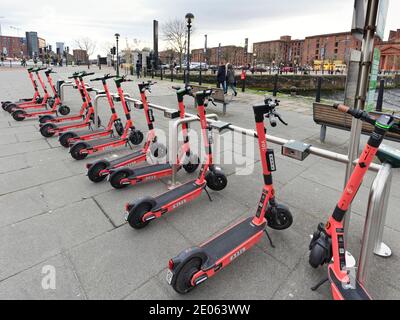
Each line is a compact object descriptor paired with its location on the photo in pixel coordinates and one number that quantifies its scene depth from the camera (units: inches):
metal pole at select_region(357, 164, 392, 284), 69.9
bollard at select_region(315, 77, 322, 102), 341.3
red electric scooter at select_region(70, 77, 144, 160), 182.5
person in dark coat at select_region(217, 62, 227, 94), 463.2
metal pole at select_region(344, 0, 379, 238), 79.4
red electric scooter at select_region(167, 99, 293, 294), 78.0
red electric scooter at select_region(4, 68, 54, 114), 326.3
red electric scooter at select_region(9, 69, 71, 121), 296.8
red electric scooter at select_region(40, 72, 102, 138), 233.5
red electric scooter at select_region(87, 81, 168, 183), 150.8
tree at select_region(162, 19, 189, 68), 1722.4
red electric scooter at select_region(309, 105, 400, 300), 65.5
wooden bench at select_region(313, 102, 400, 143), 196.7
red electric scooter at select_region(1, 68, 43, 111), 343.8
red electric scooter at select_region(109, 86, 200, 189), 142.2
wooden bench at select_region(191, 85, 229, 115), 316.0
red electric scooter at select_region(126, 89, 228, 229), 108.8
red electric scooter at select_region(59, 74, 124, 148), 203.5
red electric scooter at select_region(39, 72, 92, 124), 264.1
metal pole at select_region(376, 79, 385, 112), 323.9
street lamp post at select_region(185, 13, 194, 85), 562.3
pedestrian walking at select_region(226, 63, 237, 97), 470.2
